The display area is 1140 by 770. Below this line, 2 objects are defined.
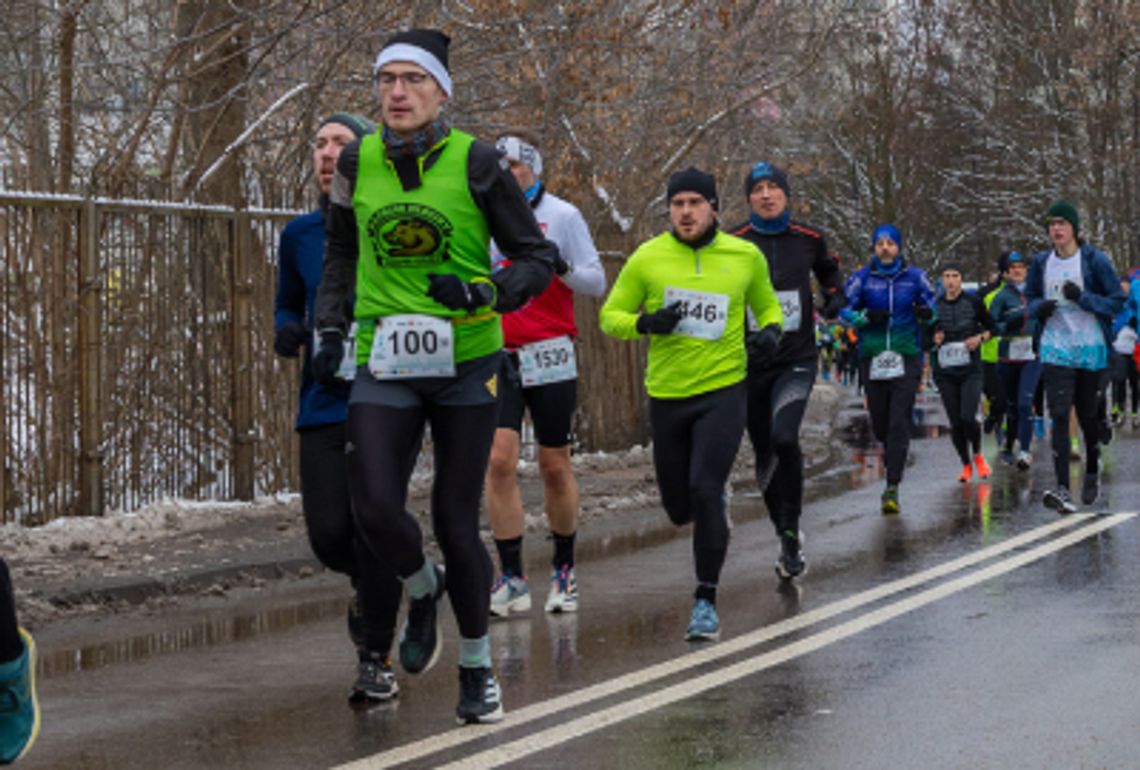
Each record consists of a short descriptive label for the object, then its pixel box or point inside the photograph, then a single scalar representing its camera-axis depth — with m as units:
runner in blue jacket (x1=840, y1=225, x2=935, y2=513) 14.90
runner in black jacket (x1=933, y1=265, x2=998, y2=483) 17.33
